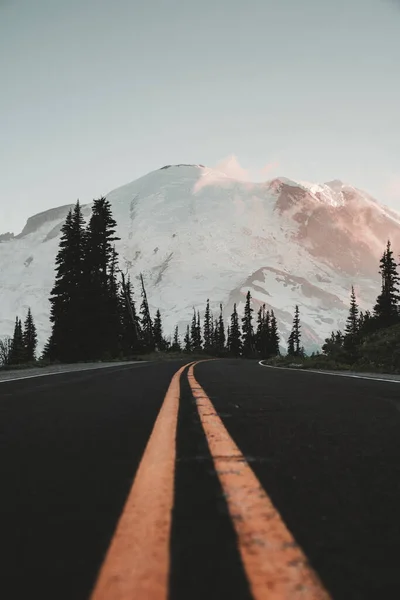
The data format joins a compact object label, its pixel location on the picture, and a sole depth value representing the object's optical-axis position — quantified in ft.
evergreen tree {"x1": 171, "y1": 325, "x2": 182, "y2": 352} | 295.09
